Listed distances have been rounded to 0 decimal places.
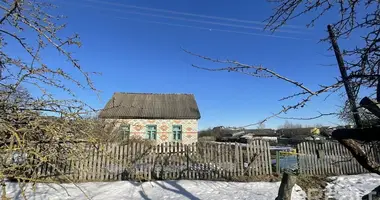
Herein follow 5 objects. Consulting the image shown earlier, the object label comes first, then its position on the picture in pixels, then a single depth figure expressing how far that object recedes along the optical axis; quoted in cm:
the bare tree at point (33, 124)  162
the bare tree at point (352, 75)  215
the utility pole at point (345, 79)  223
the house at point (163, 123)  2501
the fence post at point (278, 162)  1109
